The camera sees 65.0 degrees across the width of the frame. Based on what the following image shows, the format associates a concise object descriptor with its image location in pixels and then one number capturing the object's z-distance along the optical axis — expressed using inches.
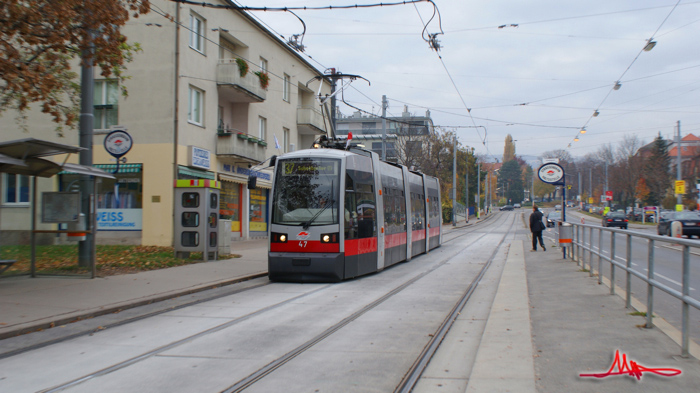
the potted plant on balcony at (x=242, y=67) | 925.2
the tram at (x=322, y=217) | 472.7
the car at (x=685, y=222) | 1170.6
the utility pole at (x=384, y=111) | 1376.5
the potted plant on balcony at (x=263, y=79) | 1015.9
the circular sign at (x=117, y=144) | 505.7
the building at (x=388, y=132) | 2104.0
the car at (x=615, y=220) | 1689.7
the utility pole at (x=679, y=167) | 1409.2
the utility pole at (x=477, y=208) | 2801.4
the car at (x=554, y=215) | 1924.2
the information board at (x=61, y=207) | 455.8
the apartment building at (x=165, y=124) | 805.9
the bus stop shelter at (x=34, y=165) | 403.2
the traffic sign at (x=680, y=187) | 1428.4
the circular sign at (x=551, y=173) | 735.1
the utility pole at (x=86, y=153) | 481.1
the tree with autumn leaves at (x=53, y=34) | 385.4
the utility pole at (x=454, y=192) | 2028.5
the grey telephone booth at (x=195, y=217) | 634.2
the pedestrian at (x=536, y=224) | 872.3
